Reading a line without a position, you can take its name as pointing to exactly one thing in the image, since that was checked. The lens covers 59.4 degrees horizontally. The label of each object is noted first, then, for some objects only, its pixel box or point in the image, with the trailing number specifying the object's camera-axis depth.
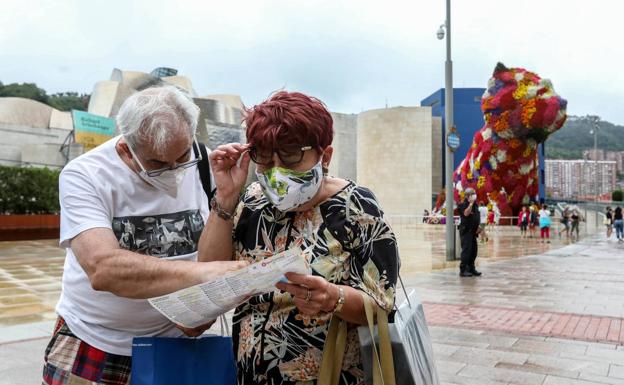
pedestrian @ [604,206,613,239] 23.25
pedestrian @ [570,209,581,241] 22.47
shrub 18.92
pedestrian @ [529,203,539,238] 24.18
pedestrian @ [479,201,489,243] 17.33
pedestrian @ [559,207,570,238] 22.72
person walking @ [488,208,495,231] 26.22
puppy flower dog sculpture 24.94
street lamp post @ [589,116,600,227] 34.12
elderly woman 1.48
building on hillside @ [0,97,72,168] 30.41
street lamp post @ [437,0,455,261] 12.28
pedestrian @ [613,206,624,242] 20.67
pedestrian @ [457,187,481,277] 9.74
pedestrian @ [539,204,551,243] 19.91
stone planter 18.25
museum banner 28.83
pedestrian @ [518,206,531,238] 22.58
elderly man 1.54
